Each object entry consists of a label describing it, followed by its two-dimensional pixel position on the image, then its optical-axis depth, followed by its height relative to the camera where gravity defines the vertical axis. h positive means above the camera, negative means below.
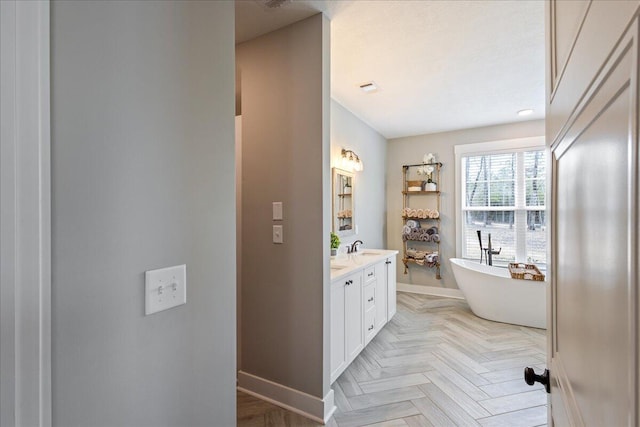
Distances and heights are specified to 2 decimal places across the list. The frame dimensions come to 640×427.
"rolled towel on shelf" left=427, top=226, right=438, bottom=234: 4.68 -0.26
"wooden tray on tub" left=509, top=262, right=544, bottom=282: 3.41 -0.71
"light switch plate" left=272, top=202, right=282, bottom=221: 2.08 +0.02
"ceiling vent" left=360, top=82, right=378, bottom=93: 3.01 +1.33
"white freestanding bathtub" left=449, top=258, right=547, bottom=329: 3.36 -1.02
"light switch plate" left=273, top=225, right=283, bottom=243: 2.08 -0.14
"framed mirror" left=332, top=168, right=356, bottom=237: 3.40 +0.13
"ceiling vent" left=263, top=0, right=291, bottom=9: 1.74 +1.27
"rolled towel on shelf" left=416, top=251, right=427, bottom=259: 4.73 -0.67
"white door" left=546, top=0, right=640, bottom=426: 0.26 +0.00
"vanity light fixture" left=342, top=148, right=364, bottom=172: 3.57 +0.66
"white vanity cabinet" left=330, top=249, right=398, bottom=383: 2.26 -0.81
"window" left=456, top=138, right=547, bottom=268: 4.15 +0.22
